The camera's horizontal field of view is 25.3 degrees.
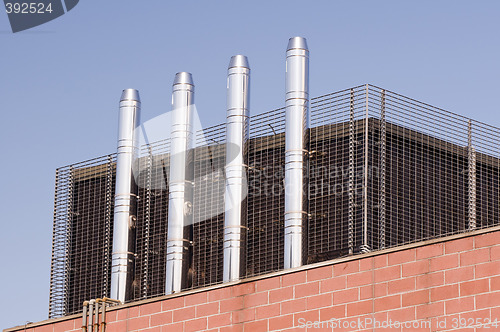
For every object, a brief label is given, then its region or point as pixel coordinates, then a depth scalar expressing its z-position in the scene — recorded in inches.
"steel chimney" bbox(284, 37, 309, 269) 1037.2
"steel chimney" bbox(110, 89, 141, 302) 1195.3
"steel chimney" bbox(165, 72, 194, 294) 1135.6
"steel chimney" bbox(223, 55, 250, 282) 1067.9
